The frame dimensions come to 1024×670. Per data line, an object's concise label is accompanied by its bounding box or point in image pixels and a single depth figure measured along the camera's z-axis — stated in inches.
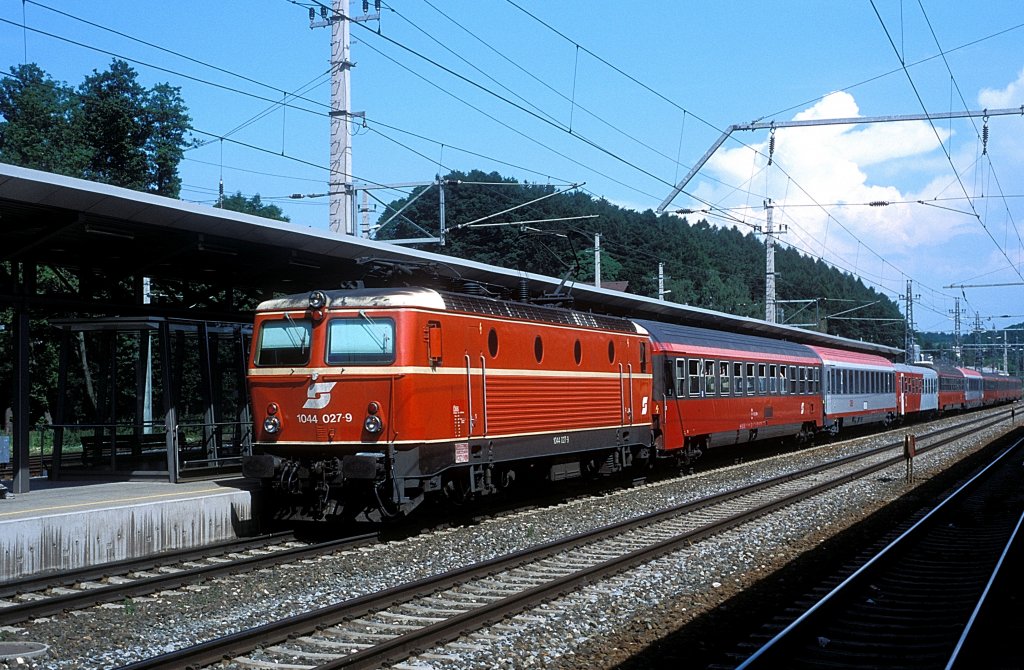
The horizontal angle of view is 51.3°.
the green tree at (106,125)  2011.6
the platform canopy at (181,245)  522.0
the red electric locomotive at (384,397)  557.9
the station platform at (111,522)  472.4
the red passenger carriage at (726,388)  921.5
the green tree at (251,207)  2684.5
